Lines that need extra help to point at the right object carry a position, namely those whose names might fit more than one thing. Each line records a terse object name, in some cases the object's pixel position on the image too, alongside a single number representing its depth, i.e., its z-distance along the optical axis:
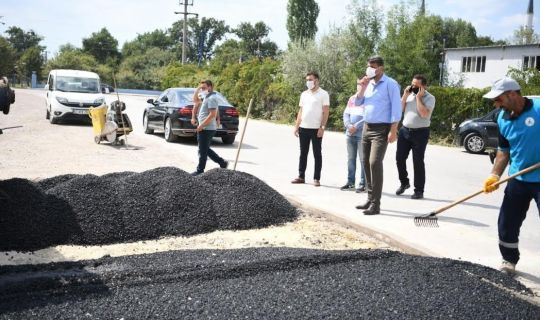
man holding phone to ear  8.28
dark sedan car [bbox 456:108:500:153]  16.27
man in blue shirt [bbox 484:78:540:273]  4.61
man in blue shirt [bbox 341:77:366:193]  8.67
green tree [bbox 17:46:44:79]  79.44
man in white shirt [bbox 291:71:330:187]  9.12
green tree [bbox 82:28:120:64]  102.94
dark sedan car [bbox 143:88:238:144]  14.84
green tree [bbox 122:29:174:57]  113.00
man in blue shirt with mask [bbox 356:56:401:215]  7.02
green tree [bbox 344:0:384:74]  25.98
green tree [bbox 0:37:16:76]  56.47
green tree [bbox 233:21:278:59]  101.94
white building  35.75
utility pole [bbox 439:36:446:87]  30.94
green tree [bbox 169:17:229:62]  107.93
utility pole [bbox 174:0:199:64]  51.90
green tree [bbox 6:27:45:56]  108.69
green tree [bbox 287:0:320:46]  57.72
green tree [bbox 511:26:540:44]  52.31
